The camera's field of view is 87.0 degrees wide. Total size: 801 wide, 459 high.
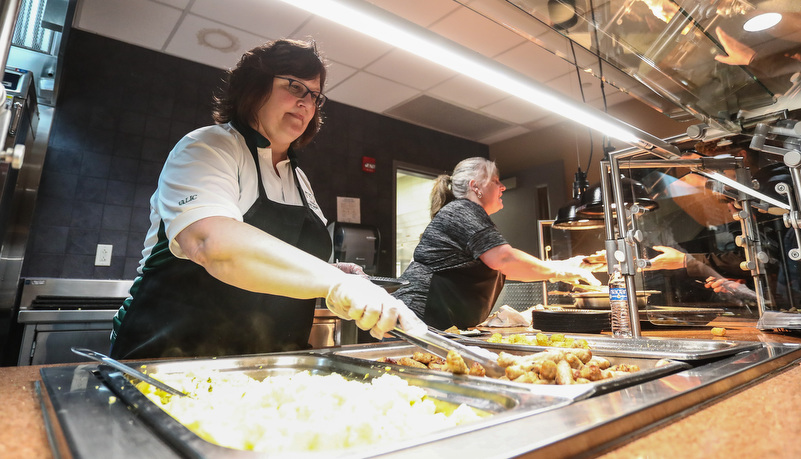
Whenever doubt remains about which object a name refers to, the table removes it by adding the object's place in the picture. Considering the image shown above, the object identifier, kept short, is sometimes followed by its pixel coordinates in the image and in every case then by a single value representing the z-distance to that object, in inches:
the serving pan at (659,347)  35.9
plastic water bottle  60.7
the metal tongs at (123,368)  25.4
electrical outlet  126.3
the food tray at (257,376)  15.2
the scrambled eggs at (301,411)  19.6
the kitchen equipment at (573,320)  67.8
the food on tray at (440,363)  30.8
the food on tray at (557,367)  29.3
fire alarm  189.6
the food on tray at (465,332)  64.6
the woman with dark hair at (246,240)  37.1
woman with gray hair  91.2
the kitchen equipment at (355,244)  160.6
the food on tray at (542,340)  46.8
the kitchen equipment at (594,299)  85.4
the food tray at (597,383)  22.9
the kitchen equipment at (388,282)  49.3
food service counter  15.5
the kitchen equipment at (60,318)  96.3
